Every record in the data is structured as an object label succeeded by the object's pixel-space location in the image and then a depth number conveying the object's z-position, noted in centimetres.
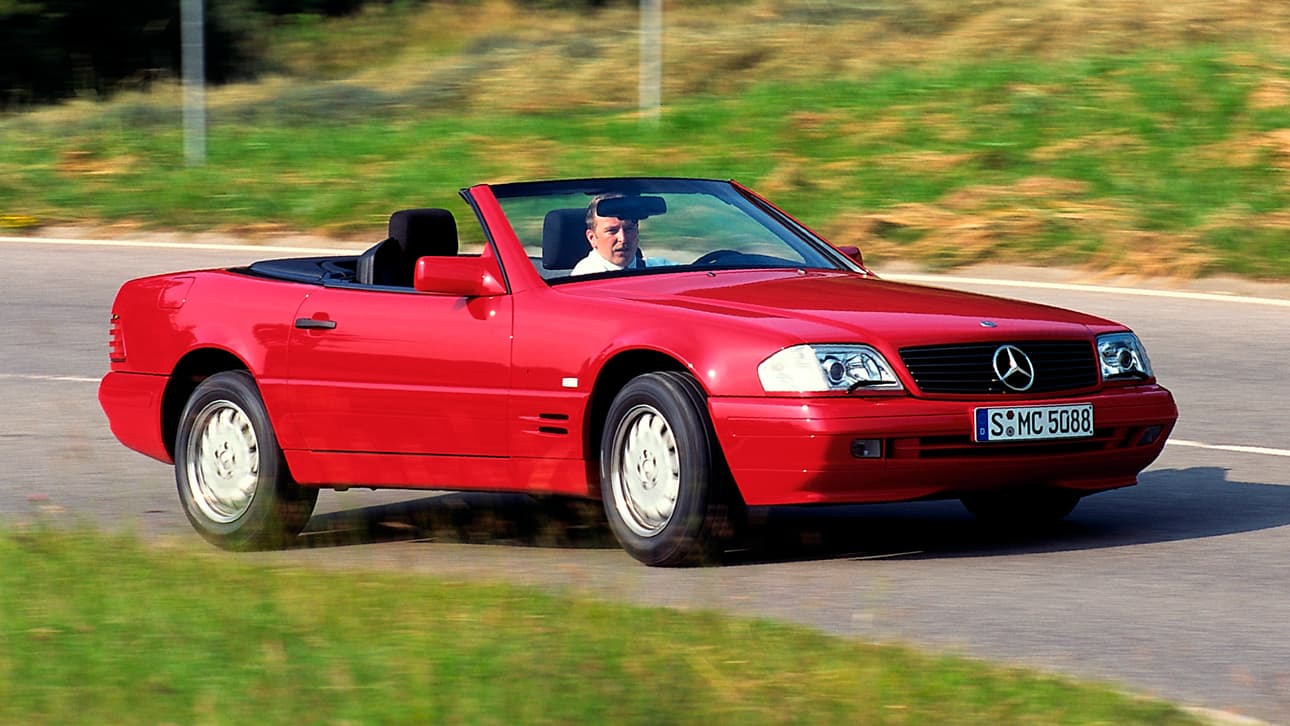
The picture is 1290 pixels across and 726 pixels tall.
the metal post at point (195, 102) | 4198
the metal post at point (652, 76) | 4132
